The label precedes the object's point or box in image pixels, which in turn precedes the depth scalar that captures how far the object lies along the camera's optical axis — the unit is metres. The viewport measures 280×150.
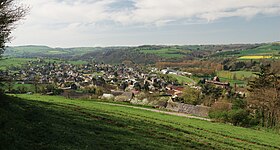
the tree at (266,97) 51.44
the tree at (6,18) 22.43
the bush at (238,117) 49.62
